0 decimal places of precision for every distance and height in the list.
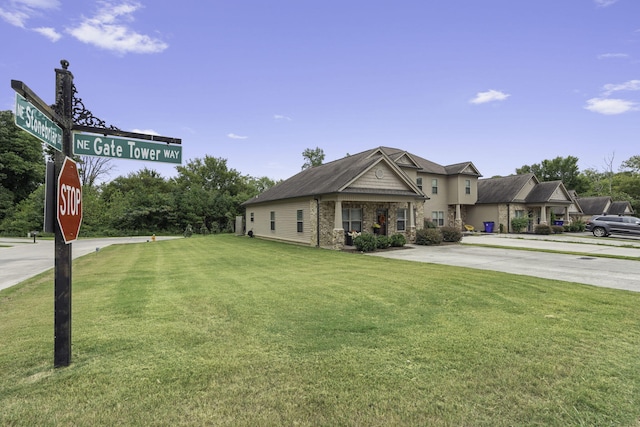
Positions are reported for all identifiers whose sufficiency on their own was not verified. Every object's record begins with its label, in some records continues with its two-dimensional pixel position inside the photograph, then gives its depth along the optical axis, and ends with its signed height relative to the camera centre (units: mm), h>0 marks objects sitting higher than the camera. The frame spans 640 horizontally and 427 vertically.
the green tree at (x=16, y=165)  35906 +6853
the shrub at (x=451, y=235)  20667 -1247
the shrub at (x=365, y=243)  15992 -1313
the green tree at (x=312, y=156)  56312 +11268
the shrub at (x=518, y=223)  30297 -774
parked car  24094 -905
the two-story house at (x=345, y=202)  17312 +962
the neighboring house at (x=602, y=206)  42678 +1087
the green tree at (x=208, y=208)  35812 +1378
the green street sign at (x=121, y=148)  3650 +897
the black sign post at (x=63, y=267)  3328 -480
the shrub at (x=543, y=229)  28875 -1314
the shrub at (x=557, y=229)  30048 -1398
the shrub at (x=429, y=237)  19062 -1255
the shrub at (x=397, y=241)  17625 -1350
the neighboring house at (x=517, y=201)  30891 +1390
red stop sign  3055 +213
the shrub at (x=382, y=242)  16658 -1343
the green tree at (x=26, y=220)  32062 +278
